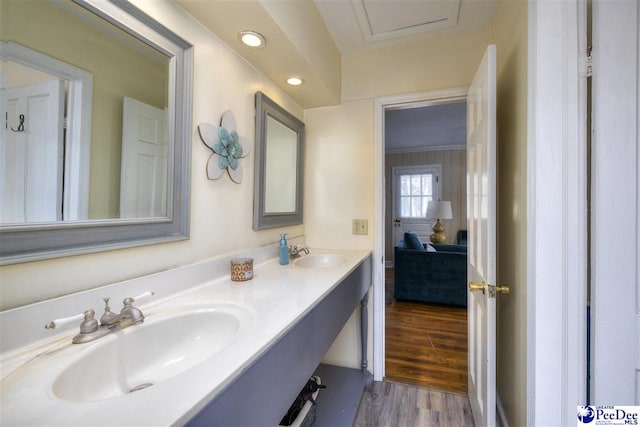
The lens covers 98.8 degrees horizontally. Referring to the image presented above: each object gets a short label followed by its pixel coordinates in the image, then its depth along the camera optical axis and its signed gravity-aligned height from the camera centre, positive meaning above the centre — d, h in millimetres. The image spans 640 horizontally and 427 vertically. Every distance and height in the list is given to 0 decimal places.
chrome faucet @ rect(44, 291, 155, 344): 648 -277
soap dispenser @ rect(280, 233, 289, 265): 1544 -215
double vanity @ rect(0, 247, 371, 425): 440 -309
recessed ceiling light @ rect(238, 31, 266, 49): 1217 +803
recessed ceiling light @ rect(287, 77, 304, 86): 1649 +824
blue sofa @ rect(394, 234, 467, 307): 3312 -736
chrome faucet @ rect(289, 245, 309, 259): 1697 -230
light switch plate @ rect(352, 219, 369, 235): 2014 -74
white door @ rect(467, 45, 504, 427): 1169 -92
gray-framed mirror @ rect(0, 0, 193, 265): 638 +241
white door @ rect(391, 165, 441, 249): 5512 +412
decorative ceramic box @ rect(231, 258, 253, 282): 1190 -246
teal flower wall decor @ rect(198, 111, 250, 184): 1188 +313
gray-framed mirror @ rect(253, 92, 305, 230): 1534 +312
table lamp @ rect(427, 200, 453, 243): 4707 +58
